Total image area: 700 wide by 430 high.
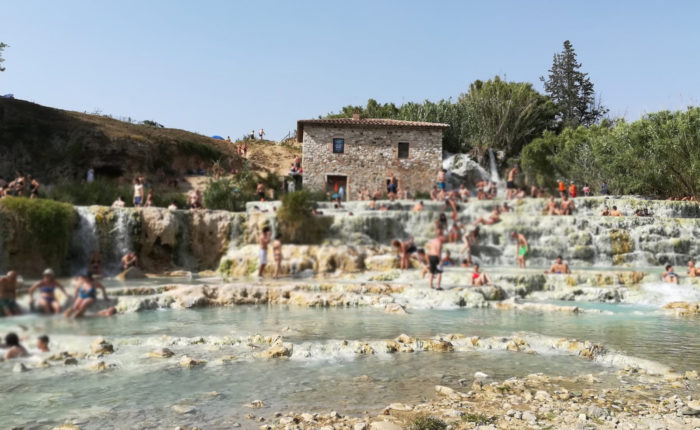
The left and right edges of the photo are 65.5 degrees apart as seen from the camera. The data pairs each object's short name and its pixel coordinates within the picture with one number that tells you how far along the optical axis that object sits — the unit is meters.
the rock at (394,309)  10.58
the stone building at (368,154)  29.52
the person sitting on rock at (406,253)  16.08
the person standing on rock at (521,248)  16.92
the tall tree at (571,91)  51.38
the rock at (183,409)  4.38
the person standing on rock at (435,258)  12.52
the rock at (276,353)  6.50
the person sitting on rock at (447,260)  17.09
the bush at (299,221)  18.78
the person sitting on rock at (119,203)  19.16
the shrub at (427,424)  3.98
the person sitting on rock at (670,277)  12.72
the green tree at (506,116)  37.31
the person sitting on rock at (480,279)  12.97
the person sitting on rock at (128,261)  16.27
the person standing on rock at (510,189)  24.79
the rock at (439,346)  6.97
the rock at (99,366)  5.03
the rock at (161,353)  6.12
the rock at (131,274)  15.13
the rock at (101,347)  4.44
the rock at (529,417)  4.22
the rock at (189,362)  5.84
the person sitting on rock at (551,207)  20.14
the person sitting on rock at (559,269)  14.19
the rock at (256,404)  4.60
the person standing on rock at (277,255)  15.71
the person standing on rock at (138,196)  19.94
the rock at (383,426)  4.00
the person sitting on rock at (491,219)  19.17
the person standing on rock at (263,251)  15.85
